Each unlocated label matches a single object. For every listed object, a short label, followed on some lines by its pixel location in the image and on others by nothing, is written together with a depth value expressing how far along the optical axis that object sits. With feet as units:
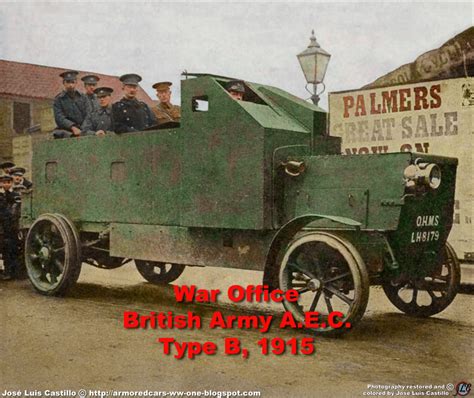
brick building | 42.14
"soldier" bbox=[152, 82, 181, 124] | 24.52
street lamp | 23.94
